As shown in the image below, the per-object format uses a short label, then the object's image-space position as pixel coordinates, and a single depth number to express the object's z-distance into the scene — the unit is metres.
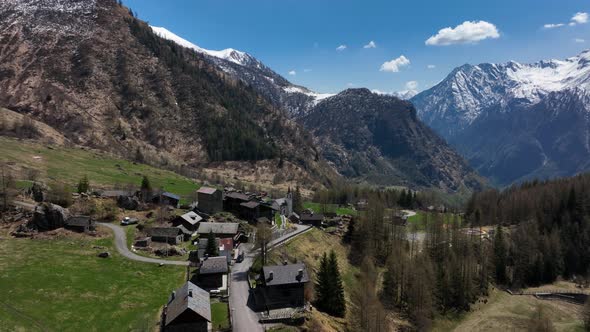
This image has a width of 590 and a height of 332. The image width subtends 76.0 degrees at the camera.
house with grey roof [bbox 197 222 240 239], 95.75
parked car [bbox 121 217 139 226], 98.81
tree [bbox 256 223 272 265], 81.35
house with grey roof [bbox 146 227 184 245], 89.50
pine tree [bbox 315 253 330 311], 72.69
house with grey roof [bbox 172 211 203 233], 101.62
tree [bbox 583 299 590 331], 88.86
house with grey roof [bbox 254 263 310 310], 66.12
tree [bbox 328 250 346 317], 72.75
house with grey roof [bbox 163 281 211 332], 52.26
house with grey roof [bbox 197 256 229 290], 67.75
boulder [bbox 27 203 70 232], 85.13
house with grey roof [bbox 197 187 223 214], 120.74
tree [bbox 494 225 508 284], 123.44
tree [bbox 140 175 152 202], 122.94
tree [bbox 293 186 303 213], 162.75
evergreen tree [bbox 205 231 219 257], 80.00
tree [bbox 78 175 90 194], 115.06
